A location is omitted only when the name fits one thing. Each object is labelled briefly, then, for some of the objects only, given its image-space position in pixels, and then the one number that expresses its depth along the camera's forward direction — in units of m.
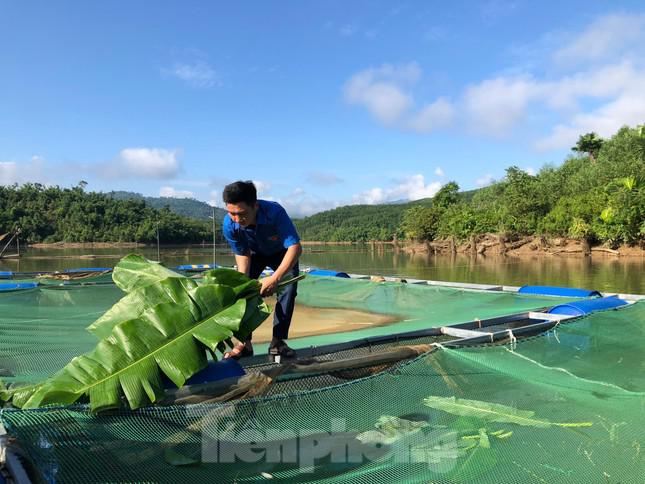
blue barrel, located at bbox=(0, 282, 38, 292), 6.07
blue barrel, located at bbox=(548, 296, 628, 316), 4.00
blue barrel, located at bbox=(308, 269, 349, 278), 7.88
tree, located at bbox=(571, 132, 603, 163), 42.16
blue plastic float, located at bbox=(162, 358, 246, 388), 2.04
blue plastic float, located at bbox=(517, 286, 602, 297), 5.29
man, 2.76
